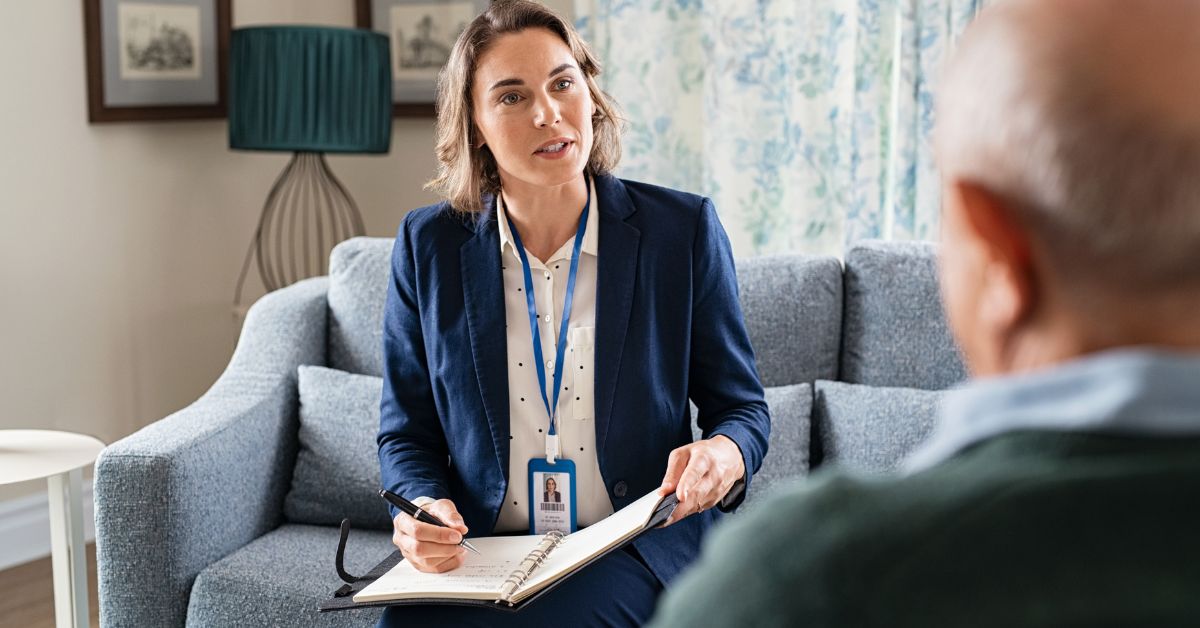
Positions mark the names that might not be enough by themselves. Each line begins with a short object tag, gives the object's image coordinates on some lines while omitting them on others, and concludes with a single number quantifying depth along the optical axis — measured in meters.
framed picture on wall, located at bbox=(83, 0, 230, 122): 3.38
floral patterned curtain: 3.11
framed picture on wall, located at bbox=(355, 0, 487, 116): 3.91
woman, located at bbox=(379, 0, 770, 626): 1.85
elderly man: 0.52
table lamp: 3.31
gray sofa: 2.12
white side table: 2.17
